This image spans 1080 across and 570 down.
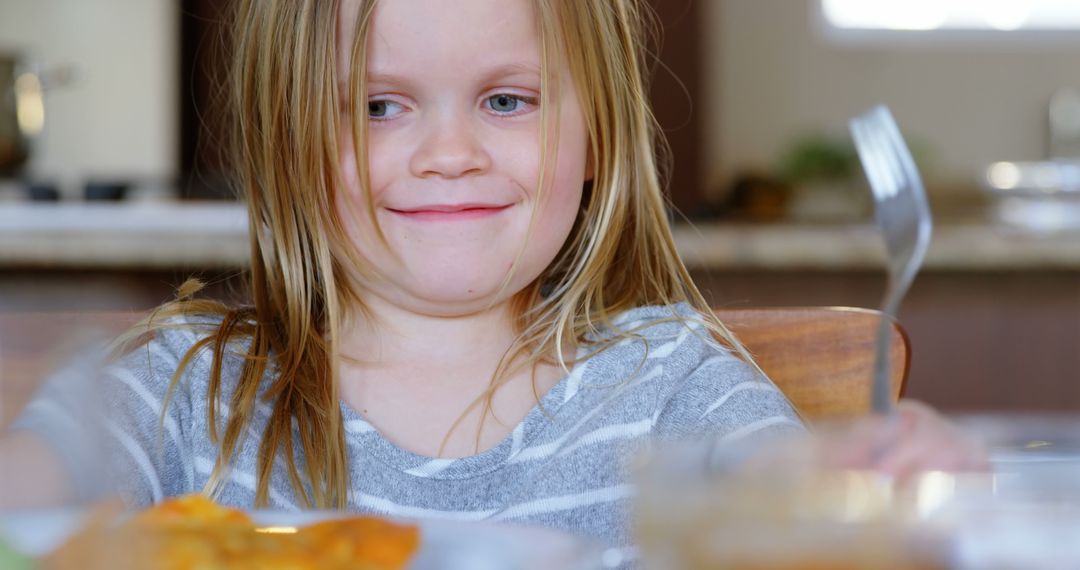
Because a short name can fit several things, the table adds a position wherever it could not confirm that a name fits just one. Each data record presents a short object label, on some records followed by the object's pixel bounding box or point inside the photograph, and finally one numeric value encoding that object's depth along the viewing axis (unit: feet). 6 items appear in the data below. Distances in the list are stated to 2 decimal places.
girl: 2.90
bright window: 16.84
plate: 1.72
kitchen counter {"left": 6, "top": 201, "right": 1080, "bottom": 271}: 4.77
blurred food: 1.30
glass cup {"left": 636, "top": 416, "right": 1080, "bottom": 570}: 1.27
